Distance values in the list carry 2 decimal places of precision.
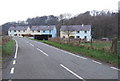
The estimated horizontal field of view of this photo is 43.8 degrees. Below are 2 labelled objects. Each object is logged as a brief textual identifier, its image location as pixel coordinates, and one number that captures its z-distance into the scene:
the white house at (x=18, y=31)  92.11
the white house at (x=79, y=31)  63.71
